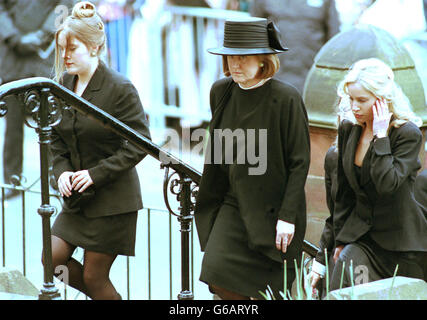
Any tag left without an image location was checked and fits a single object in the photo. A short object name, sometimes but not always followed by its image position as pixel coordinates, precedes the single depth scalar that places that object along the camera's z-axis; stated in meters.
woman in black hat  9.52
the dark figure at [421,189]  10.33
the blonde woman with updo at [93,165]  10.67
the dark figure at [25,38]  18.95
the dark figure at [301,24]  18.50
